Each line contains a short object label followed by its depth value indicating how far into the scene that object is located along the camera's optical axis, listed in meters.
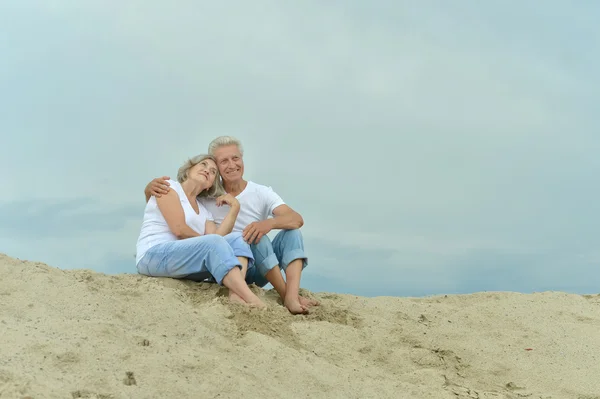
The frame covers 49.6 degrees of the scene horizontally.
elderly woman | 4.77
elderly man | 5.23
